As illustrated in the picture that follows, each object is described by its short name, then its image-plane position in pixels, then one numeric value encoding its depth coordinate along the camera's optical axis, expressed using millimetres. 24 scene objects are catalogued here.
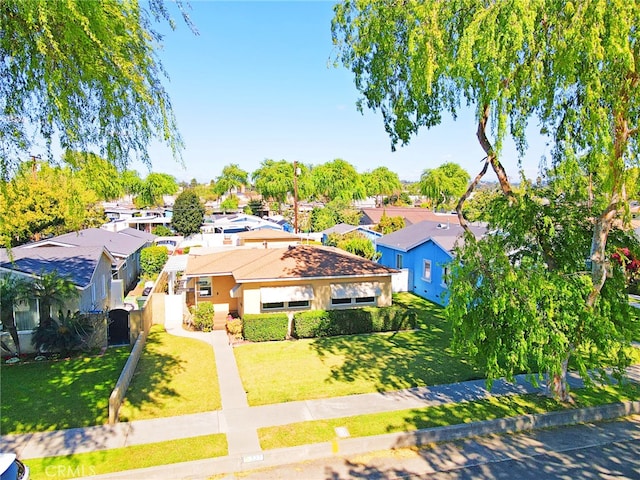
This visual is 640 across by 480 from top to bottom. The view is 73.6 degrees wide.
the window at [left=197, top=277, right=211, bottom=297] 20109
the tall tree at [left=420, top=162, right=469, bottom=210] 80438
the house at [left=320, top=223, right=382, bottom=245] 38406
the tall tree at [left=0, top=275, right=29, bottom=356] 14281
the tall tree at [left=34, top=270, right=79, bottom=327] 14648
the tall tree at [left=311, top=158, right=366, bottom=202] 84688
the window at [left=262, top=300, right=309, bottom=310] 18219
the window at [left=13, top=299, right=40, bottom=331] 14859
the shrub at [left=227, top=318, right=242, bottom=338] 17391
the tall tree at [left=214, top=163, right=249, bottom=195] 110312
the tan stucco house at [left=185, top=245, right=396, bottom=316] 17844
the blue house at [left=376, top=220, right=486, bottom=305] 23234
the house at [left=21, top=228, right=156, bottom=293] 21169
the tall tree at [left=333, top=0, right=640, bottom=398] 8428
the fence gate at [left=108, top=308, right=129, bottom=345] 16109
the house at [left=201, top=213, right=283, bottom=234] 51406
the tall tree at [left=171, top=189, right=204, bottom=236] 57781
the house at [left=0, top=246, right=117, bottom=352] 15008
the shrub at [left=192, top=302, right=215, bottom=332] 18125
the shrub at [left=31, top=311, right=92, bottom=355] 14359
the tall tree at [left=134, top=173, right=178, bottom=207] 86375
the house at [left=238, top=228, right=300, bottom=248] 31375
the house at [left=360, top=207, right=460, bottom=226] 50500
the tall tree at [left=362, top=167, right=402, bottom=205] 95312
